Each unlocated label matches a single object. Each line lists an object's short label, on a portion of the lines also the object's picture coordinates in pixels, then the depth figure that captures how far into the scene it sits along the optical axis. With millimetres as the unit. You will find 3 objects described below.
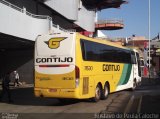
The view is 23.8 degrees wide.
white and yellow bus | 16922
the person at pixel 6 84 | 19844
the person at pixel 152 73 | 48206
